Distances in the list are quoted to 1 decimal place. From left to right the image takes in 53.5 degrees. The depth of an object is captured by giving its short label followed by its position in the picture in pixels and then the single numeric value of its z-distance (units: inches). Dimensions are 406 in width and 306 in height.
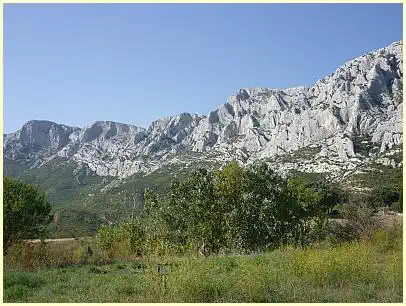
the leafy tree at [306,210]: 1003.9
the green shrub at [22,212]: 705.6
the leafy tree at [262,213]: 812.0
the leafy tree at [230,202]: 790.5
